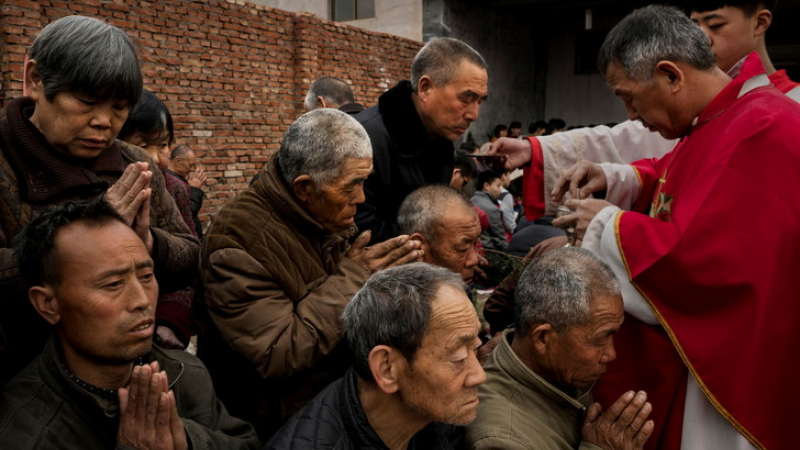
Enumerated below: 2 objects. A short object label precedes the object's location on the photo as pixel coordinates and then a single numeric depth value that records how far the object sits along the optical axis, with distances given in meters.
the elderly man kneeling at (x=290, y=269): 2.37
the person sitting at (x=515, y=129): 14.33
